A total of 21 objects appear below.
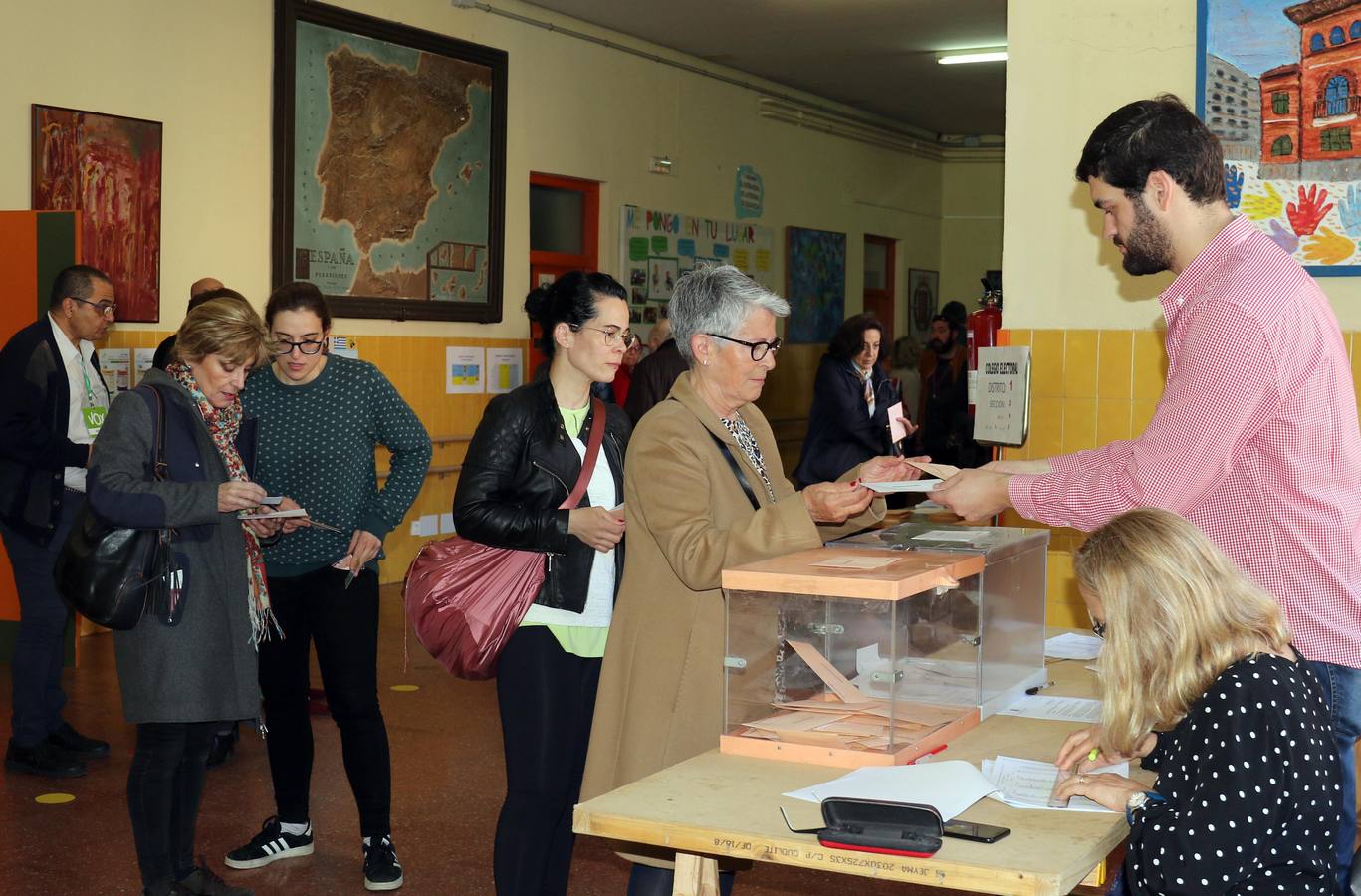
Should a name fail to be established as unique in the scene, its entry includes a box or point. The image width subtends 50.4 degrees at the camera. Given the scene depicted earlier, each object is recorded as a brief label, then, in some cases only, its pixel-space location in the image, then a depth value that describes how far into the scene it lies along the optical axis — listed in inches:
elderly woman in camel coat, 107.4
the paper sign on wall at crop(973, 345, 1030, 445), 198.7
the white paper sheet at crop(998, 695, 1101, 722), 113.1
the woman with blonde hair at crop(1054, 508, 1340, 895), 79.9
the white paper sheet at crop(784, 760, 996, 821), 86.7
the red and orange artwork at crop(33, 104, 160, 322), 279.7
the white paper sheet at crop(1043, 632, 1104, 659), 139.0
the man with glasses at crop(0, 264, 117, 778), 205.3
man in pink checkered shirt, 94.7
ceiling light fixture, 468.8
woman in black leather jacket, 124.2
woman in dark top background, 307.3
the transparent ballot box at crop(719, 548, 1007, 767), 97.8
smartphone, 81.3
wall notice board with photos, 444.8
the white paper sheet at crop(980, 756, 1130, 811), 89.1
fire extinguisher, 208.4
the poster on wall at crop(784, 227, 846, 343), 536.7
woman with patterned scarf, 139.6
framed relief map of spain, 331.9
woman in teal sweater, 158.9
